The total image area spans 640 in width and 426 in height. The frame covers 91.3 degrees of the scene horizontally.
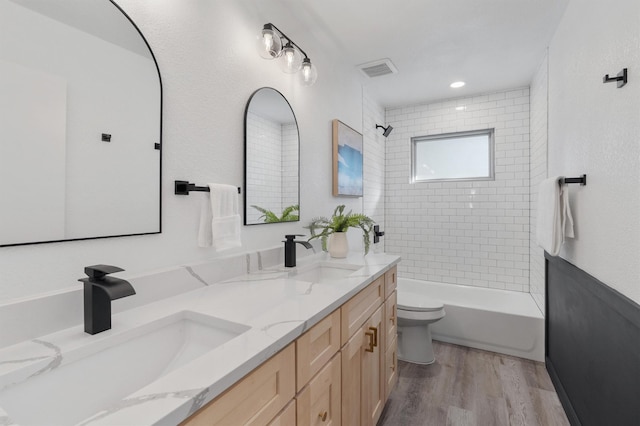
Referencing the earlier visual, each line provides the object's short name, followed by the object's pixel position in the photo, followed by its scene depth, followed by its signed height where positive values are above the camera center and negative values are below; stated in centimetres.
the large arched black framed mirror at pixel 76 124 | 80 +26
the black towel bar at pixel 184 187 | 122 +10
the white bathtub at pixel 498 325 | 253 -95
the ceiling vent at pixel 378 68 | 261 +126
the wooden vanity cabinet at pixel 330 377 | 71 -51
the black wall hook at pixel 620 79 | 118 +53
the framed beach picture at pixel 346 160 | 245 +44
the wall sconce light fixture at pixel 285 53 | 160 +88
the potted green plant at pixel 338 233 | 202 -13
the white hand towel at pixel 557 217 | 175 -2
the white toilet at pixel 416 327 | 244 -92
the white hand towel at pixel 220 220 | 128 -3
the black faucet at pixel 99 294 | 80 -21
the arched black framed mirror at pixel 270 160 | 160 +30
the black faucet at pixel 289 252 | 168 -21
